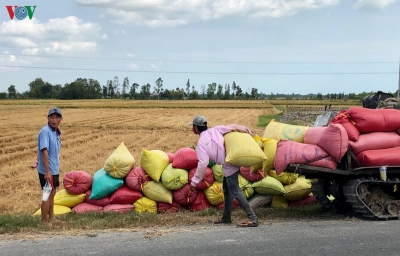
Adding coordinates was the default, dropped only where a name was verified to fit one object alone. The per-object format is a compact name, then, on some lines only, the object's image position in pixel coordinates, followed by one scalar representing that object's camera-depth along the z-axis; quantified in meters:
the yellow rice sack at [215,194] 7.65
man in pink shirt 6.29
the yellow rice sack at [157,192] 7.60
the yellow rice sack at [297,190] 7.87
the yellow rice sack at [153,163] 7.62
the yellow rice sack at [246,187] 7.76
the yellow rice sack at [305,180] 8.05
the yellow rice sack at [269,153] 7.17
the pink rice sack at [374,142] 6.78
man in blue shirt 6.28
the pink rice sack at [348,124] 6.79
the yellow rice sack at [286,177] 7.82
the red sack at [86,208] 7.56
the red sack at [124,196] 7.60
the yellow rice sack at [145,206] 7.61
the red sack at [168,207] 7.66
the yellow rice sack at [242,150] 6.25
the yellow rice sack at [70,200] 7.72
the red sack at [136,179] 7.68
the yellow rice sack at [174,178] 7.55
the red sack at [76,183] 7.67
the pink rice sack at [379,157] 6.66
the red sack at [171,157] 7.98
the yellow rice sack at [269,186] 7.70
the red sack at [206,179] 7.66
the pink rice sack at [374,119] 6.86
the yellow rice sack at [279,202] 7.93
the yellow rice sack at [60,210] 7.46
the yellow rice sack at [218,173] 7.72
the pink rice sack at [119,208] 7.49
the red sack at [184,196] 7.64
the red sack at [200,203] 7.70
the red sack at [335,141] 6.58
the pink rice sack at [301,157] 6.68
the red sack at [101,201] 7.66
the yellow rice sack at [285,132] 7.49
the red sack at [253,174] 7.71
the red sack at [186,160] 7.67
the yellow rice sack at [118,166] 7.64
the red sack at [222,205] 7.69
